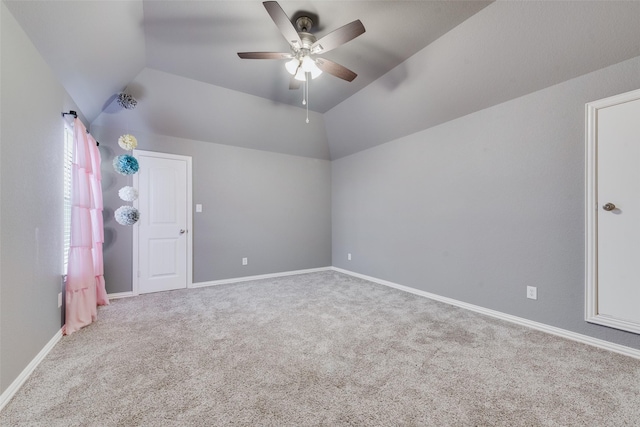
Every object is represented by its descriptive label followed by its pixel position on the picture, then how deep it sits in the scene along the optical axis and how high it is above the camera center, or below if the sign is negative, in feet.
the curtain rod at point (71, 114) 7.91 +3.08
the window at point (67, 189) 8.44 +0.82
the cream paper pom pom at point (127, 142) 10.42 +2.85
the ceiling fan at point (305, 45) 6.38 +4.59
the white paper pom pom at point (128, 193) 10.53 +0.82
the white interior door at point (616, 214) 6.82 -0.02
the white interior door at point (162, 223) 12.50 -0.46
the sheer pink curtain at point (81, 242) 8.14 -0.91
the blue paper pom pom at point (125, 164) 10.02 +1.88
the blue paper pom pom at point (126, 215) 10.36 -0.06
